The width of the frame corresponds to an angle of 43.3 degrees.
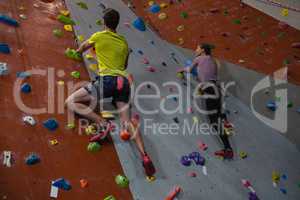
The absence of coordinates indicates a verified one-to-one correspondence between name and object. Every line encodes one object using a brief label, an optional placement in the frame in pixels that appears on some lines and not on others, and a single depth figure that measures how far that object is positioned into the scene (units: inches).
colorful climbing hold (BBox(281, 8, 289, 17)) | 253.6
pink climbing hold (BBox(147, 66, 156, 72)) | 197.8
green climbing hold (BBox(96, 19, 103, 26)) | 209.5
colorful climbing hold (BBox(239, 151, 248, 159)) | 173.5
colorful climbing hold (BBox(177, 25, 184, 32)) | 243.4
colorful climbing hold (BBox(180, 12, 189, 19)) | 250.4
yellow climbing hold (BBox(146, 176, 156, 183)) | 144.4
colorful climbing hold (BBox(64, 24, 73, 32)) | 193.9
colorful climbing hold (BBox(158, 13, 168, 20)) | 249.6
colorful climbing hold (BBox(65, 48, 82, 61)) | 176.9
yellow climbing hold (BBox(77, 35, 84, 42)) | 190.4
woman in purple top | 181.9
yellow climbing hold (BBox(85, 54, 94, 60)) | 180.7
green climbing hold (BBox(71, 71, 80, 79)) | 170.4
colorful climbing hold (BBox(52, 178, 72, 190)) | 127.9
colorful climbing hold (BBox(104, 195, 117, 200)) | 131.3
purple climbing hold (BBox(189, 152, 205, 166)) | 159.9
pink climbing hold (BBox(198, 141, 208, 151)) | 168.1
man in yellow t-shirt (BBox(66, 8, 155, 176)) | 148.9
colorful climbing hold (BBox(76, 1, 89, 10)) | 214.2
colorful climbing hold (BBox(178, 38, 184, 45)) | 234.2
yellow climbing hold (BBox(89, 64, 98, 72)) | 176.7
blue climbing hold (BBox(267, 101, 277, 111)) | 202.1
